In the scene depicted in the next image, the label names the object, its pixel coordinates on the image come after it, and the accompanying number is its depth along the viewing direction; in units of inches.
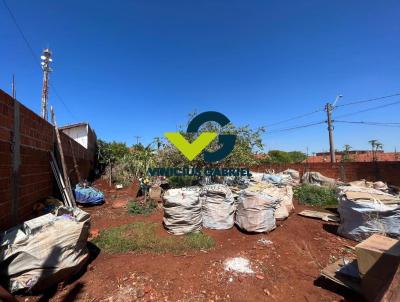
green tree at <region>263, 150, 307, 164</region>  1272.1
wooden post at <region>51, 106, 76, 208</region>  215.0
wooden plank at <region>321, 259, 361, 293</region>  109.7
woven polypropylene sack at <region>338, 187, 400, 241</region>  168.4
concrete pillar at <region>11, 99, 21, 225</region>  126.2
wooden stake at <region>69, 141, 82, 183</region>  302.2
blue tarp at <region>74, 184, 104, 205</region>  269.3
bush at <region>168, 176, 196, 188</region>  323.0
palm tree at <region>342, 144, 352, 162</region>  677.7
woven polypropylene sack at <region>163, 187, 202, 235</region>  180.2
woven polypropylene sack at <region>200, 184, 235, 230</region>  191.5
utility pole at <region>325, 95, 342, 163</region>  563.8
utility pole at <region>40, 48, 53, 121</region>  449.2
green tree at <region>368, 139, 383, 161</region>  754.8
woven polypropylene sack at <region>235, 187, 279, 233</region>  181.6
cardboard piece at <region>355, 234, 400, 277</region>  98.9
